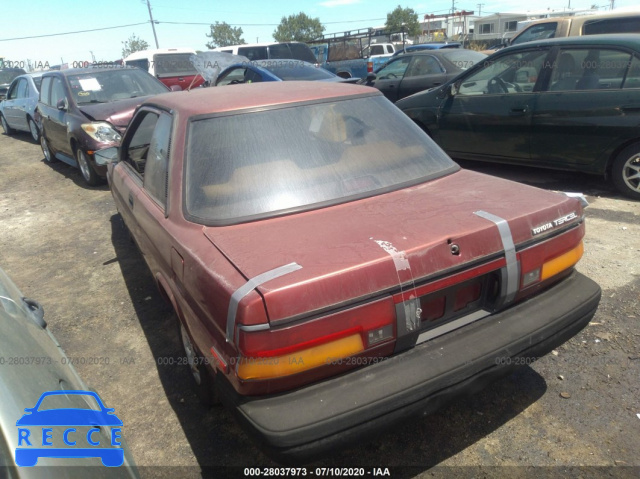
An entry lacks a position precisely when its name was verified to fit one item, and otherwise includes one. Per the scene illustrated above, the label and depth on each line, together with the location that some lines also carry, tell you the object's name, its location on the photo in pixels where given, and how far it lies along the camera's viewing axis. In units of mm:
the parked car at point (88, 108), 6770
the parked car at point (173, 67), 12945
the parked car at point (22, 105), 10320
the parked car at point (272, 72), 9156
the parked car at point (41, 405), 1125
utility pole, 55594
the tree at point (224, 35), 77875
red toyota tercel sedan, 1741
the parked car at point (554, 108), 4898
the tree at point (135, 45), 78325
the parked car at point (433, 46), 18245
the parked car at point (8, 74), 18016
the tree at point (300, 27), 70375
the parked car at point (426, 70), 9305
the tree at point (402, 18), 61625
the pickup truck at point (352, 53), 17203
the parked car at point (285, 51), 14555
